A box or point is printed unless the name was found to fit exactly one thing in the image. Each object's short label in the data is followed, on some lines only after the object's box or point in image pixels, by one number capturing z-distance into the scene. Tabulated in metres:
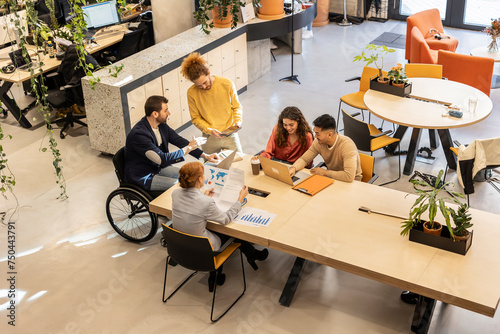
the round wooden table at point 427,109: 5.73
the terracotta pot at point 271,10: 8.20
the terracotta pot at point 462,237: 3.69
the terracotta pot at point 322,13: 11.16
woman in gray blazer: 4.08
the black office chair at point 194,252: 4.05
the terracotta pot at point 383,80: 6.43
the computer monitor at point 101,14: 8.90
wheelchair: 5.01
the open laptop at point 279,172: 4.61
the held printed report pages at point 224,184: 4.40
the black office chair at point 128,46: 8.41
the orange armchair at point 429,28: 8.64
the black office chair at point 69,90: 7.25
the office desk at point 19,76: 7.17
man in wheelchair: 4.99
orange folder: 4.53
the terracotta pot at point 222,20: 7.94
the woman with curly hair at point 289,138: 4.99
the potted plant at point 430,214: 3.68
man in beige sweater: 4.68
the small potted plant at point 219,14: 7.36
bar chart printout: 4.23
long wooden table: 3.50
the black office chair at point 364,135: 5.83
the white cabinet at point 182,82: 6.57
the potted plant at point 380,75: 6.44
